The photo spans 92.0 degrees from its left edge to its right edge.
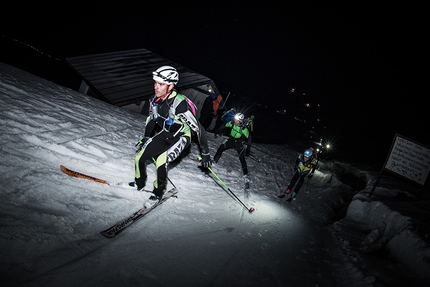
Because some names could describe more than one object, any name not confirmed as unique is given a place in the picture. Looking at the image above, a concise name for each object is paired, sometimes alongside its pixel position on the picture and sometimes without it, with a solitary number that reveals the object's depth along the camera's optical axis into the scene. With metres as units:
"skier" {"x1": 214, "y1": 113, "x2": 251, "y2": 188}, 9.07
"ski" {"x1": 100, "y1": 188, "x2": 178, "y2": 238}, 3.09
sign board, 7.34
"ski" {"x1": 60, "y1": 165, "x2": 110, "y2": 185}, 4.25
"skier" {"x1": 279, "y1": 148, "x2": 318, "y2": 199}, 8.52
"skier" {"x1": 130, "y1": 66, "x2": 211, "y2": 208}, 4.14
